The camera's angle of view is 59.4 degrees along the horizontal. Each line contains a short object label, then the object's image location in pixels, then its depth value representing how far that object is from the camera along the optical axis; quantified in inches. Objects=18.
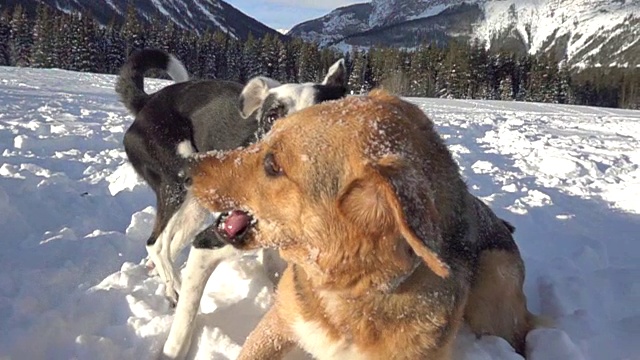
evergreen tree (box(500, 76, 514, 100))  2472.9
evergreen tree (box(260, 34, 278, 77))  2652.6
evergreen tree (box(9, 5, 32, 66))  2139.5
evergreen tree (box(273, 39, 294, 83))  2652.6
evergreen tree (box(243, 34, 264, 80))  2674.7
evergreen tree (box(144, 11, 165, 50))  2576.3
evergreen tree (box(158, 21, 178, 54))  2578.7
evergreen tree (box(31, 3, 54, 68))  2039.9
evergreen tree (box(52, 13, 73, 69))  2052.2
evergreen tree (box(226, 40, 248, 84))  2723.9
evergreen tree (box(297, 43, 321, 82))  2579.7
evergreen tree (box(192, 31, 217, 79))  2684.5
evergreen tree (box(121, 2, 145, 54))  2449.6
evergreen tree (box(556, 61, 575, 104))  2652.6
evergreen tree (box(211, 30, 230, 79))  2726.4
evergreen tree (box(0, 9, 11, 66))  2149.4
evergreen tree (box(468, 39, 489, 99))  2492.6
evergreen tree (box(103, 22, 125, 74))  2297.0
